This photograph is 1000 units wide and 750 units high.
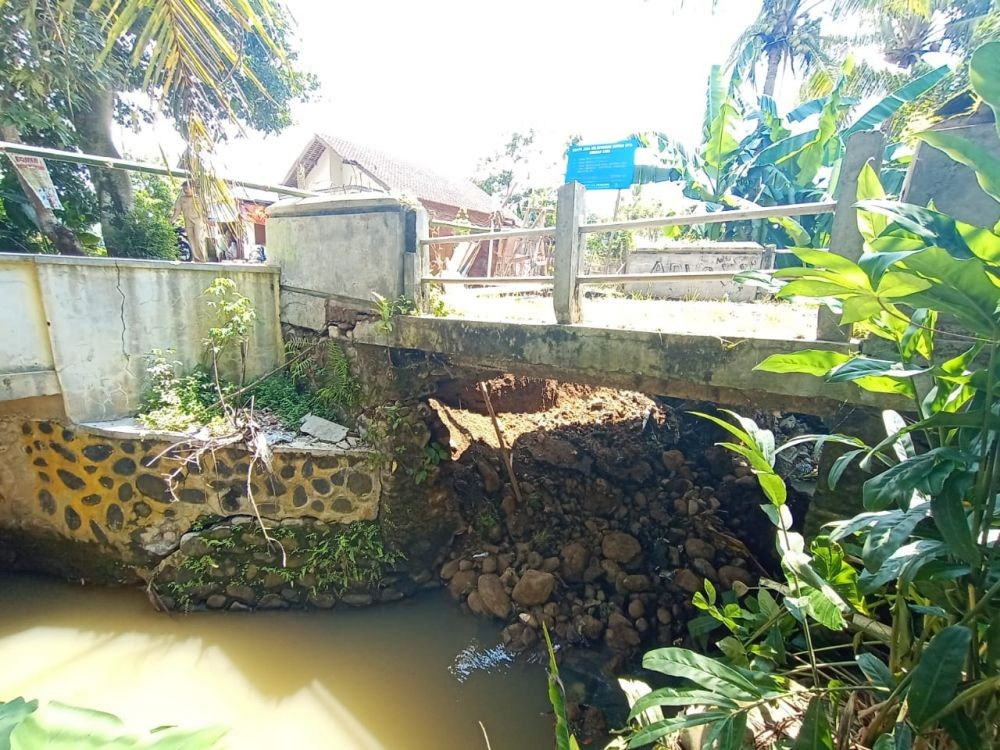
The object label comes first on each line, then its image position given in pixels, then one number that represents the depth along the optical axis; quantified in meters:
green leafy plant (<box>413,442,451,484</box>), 4.30
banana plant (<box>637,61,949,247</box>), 6.68
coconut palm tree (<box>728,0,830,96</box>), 9.85
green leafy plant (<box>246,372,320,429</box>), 4.48
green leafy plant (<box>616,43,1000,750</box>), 0.98
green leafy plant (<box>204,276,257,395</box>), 4.28
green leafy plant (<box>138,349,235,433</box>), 4.05
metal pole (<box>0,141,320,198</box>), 3.99
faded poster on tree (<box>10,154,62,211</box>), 4.25
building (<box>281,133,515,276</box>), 14.30
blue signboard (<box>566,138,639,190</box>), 7.01
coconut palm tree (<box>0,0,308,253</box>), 2.01
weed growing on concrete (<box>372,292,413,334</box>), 3.82
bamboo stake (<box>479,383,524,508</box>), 4.73
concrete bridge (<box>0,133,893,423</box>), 2.60
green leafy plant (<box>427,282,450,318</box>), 3.83
